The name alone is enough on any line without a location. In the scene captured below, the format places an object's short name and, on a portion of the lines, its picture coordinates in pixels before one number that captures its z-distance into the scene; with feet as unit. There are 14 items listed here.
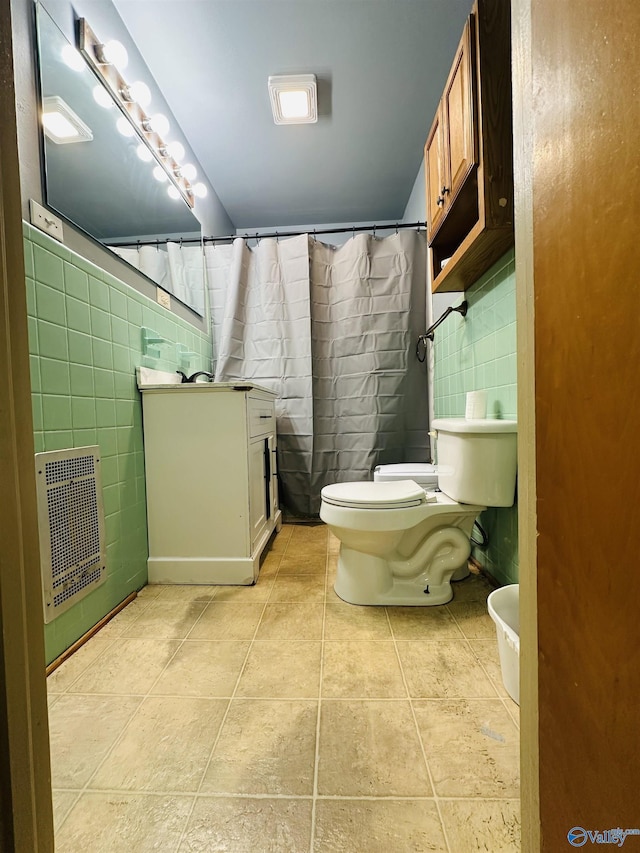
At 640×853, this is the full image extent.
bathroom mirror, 3.79
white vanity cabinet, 5.09
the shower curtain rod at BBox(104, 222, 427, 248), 7.13
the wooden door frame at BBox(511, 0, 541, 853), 1.42
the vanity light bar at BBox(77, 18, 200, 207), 4.32
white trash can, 2.67
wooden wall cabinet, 3.53
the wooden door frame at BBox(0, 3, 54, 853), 1.31
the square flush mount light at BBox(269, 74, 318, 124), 5.61
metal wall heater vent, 3.38
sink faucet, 6.11
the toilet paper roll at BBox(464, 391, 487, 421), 4.52
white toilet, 4.12
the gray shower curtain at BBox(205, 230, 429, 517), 7.45
